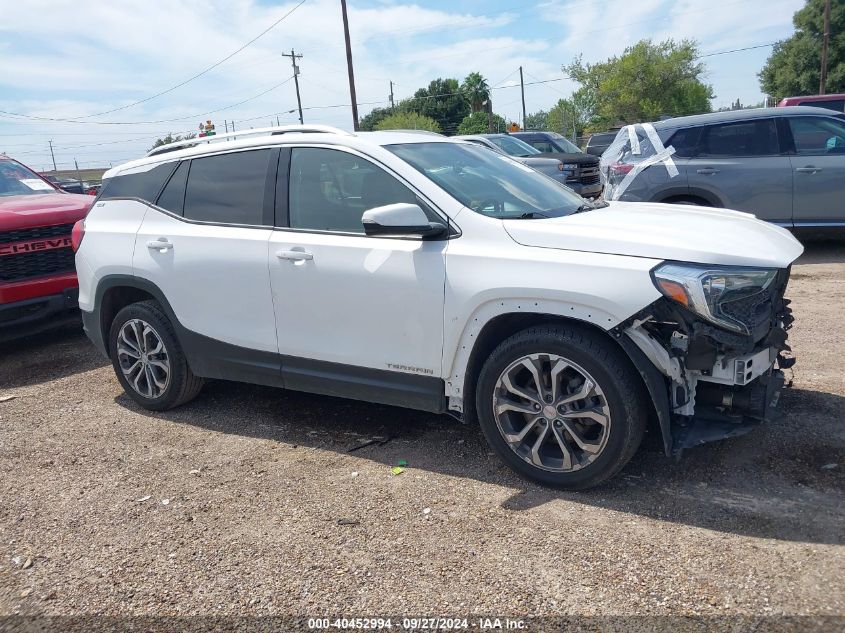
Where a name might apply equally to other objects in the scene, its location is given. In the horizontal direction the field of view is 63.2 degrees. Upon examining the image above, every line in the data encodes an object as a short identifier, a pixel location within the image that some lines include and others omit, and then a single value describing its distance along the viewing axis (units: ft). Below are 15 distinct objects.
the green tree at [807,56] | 166.09
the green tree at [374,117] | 277.15
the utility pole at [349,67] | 90.12
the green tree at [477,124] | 226.17
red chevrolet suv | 20.57
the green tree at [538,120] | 301.90
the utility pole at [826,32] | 122.01
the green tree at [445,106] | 268.62
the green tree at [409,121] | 213.46
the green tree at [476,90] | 251.60
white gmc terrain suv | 10.29
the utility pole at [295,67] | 170.40
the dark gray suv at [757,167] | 27.50
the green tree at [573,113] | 240.49
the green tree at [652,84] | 185.37
